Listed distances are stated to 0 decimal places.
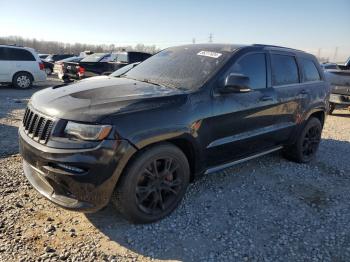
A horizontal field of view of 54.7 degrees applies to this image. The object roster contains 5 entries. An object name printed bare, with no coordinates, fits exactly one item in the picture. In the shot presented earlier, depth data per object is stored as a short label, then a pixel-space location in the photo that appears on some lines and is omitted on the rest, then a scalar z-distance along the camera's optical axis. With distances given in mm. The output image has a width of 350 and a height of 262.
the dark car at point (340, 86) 10289
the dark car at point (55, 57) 25794
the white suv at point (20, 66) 13781
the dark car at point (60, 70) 14723
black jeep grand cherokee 2957
